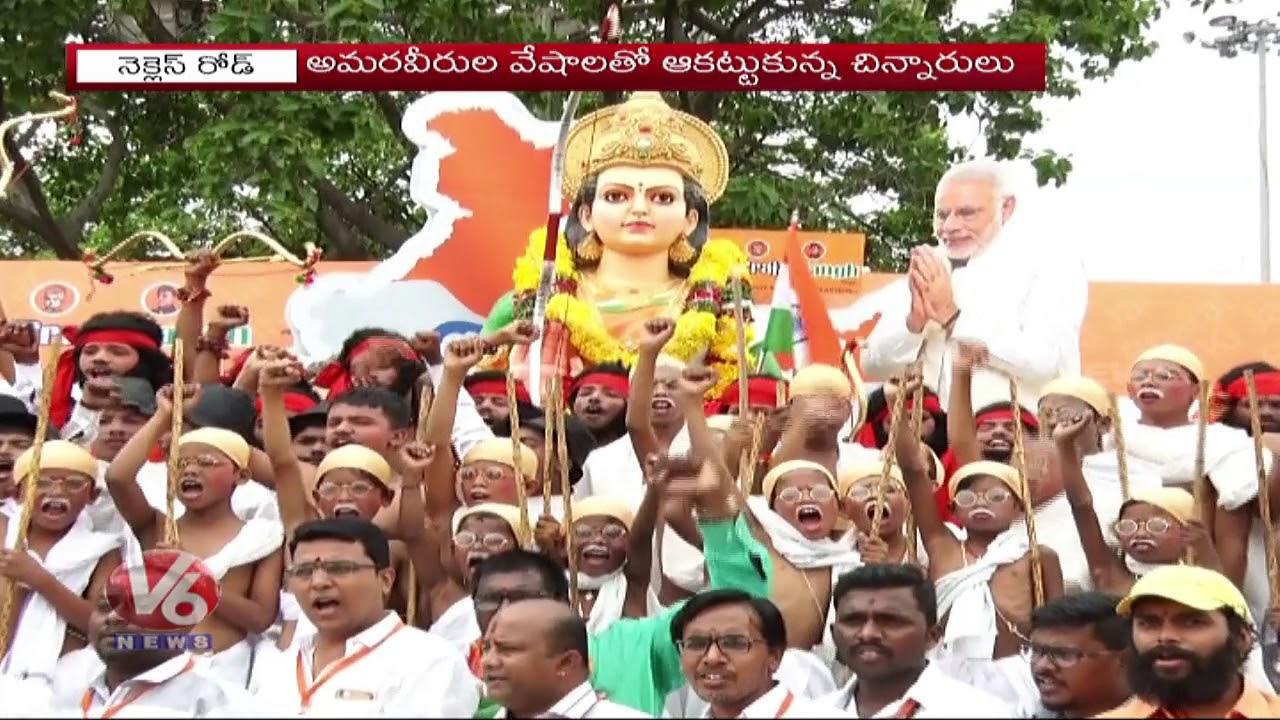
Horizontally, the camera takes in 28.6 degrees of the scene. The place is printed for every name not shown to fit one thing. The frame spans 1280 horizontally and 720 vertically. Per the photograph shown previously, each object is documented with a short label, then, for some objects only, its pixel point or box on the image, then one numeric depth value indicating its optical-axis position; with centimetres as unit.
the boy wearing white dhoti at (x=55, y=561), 657
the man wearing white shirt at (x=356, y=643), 577
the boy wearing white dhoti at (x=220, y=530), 666
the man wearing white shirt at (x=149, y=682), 564
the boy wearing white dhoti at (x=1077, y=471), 685
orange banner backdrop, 1297
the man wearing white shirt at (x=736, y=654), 561
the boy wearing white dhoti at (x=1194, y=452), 702
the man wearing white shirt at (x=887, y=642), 565
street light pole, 2127
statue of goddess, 1069
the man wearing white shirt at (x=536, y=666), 547
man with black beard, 525
